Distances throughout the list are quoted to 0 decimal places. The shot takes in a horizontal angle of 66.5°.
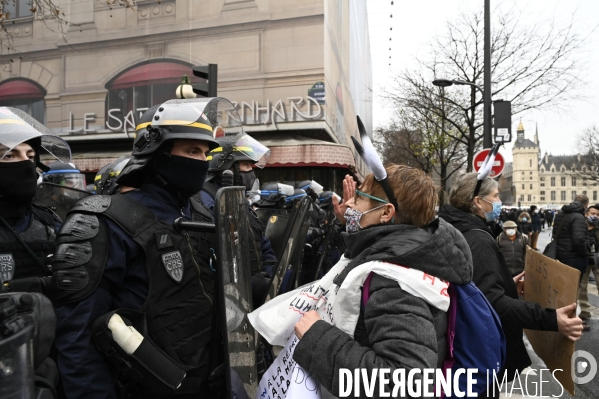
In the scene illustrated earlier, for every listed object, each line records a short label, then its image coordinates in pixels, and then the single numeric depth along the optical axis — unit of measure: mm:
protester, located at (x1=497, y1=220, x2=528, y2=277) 6681
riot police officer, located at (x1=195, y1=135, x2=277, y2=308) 3290
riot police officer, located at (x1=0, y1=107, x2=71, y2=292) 2191
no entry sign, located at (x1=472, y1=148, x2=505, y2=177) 8430
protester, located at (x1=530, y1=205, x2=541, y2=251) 23800
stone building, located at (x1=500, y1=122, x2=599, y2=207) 115875
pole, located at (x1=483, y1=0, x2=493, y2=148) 10008
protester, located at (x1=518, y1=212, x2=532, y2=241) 16484
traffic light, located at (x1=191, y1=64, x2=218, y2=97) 5684
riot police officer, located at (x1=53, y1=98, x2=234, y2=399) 1600
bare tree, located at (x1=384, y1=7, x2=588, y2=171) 14117
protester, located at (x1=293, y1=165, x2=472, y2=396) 1355
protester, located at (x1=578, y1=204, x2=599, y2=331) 6997
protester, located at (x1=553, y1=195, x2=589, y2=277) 6816
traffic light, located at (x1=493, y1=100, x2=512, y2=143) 9570
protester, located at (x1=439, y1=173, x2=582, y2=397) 2234
